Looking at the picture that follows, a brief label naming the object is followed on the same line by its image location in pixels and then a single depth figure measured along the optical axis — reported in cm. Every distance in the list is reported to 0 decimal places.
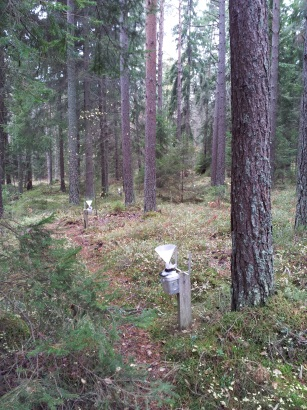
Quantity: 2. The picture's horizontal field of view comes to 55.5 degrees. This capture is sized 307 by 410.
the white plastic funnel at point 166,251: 329
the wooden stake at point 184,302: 341
